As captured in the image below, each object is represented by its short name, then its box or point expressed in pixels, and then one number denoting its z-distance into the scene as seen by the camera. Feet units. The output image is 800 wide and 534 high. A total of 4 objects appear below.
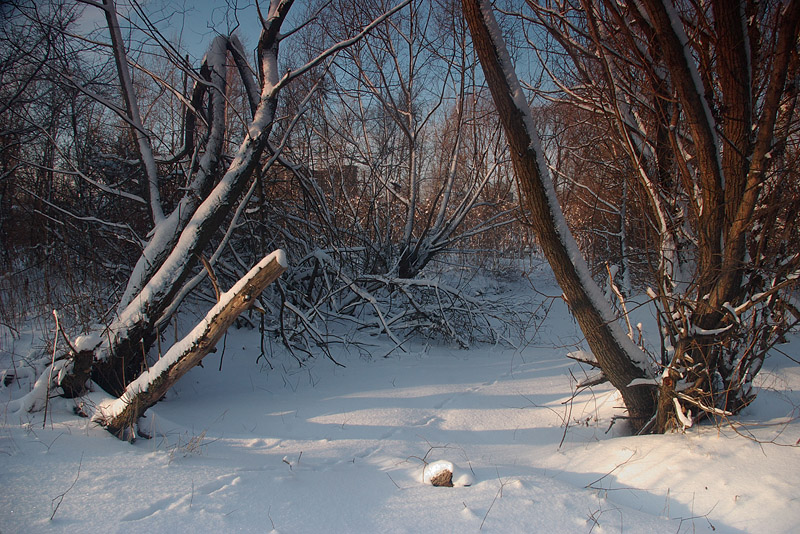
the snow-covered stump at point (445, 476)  8.34
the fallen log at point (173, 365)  9.93
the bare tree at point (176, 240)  10.39
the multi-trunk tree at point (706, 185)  9.93
